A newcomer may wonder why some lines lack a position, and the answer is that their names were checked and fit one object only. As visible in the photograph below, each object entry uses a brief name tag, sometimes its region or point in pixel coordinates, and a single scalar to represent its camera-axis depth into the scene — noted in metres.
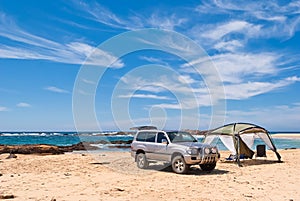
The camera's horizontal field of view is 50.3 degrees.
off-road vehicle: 13.61
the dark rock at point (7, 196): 8.86
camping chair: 19.83
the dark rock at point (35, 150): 30.33
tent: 17.45
